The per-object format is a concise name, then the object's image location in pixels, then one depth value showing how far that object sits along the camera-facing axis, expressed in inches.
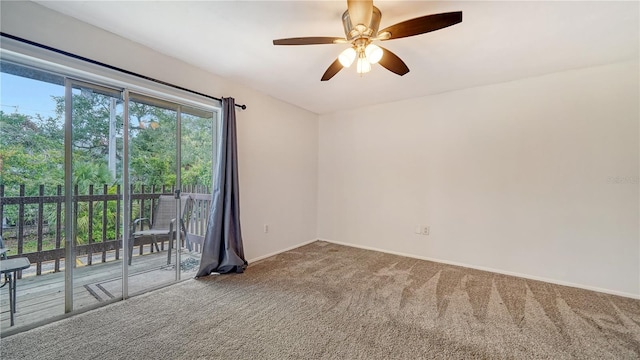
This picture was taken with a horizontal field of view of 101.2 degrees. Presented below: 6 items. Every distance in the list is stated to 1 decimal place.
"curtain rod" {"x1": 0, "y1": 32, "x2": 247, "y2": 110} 70.5
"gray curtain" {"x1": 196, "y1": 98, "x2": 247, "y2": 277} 118.2
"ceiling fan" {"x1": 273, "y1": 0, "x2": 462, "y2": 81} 62.7
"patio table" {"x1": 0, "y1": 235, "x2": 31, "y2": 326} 74.8
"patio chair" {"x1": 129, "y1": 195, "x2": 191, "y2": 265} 101.4
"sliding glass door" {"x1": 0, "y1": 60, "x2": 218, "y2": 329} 77.2
